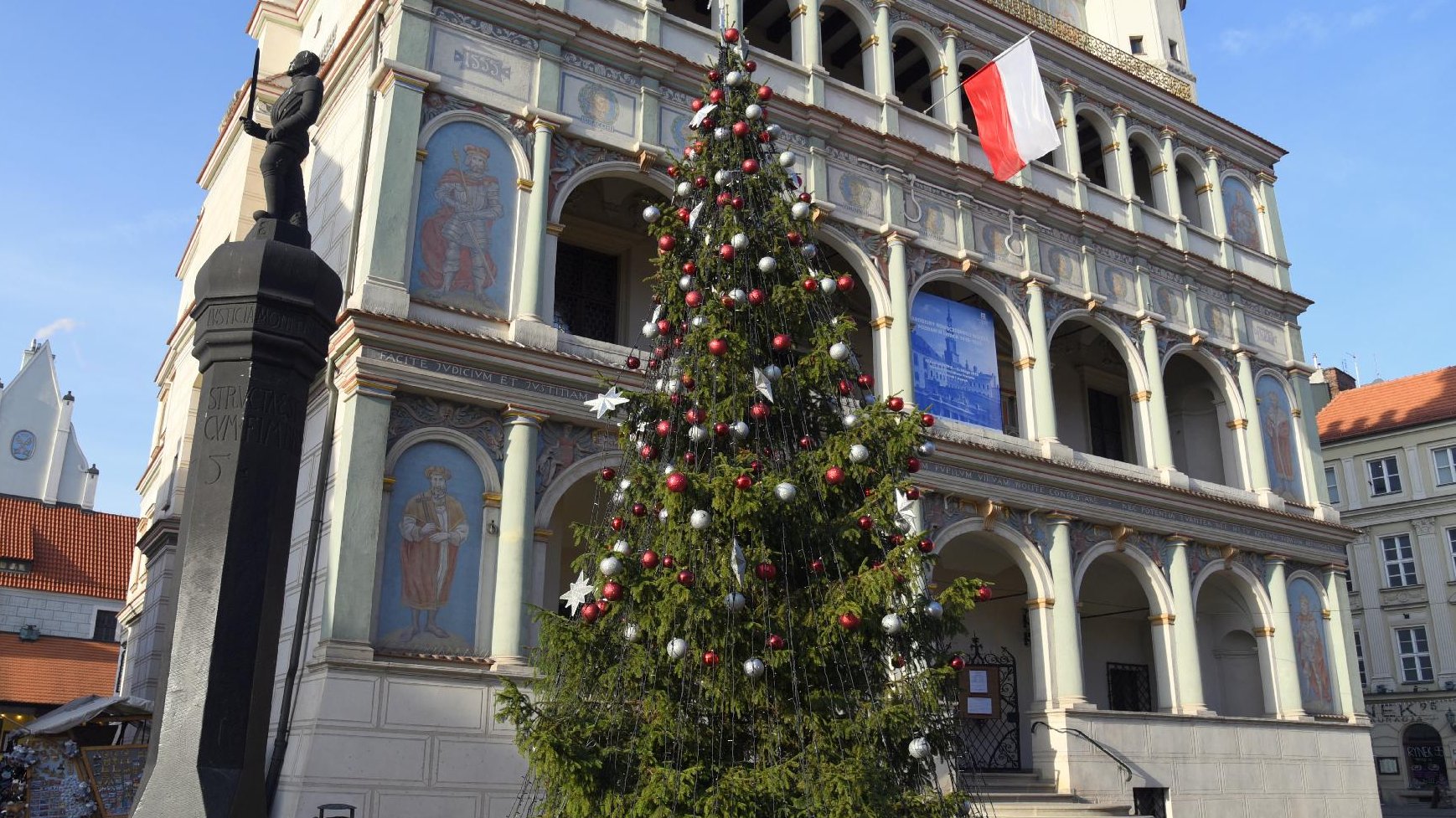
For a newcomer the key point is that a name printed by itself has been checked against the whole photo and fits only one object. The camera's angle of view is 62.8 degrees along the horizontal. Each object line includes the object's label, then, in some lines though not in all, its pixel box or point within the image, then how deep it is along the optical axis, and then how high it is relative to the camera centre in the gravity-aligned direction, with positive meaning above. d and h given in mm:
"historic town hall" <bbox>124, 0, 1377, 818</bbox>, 13047 +5770
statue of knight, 9555 +4932
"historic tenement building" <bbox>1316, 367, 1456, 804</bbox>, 39406 +6625
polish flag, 17672 +9498
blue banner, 18375 +6176
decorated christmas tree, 7773 +1184
